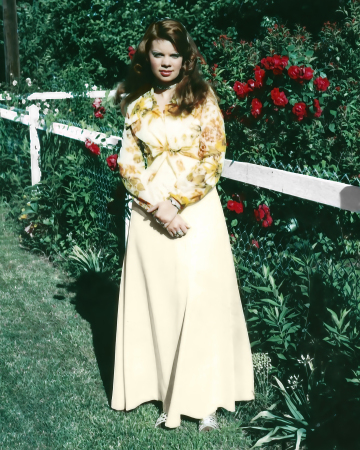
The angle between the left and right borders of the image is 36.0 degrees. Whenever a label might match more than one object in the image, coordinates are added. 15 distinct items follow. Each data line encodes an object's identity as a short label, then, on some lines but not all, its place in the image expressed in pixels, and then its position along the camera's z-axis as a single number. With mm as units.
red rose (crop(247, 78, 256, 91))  3389
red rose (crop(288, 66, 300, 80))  3223
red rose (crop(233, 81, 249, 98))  3385
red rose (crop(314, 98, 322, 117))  3255
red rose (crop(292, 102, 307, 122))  3234
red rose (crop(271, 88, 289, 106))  3230
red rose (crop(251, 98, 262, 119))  3338
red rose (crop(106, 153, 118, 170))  4102
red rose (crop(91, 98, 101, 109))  4955
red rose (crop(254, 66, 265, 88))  3342
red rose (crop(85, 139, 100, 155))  4633
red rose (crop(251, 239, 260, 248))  3397
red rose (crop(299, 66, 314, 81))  3238
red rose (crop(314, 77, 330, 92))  3211
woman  2463
